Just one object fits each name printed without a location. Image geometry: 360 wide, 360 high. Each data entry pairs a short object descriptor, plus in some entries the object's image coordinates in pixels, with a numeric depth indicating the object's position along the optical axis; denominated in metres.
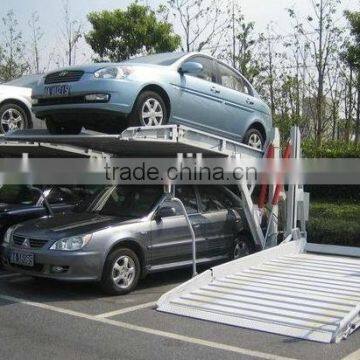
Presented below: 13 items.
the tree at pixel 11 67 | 22.03
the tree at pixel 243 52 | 19.23
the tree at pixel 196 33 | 18.89
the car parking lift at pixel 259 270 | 6.15
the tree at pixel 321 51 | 17.31
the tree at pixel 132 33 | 17.86
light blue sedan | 7.34
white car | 9.12
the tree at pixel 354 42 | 13.66
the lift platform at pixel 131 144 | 7.26
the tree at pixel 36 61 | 22.70
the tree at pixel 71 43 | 21.52
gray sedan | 7.26
